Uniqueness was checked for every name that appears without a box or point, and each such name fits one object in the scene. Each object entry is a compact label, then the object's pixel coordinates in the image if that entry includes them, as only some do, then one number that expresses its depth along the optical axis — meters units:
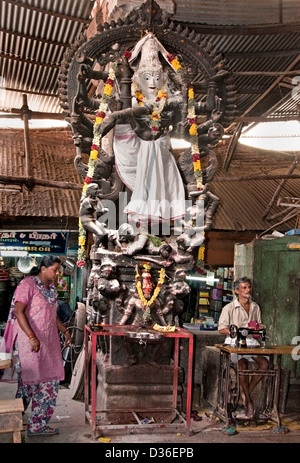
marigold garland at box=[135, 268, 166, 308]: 6.27
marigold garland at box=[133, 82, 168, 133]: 6.55
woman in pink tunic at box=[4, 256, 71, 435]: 5.43
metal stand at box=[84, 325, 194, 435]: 5.50
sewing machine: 6.26
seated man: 6.51
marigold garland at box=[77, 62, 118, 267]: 6.39
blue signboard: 10.70
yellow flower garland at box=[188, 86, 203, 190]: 6.59
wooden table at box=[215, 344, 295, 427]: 6.09
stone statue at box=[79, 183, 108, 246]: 6.29
